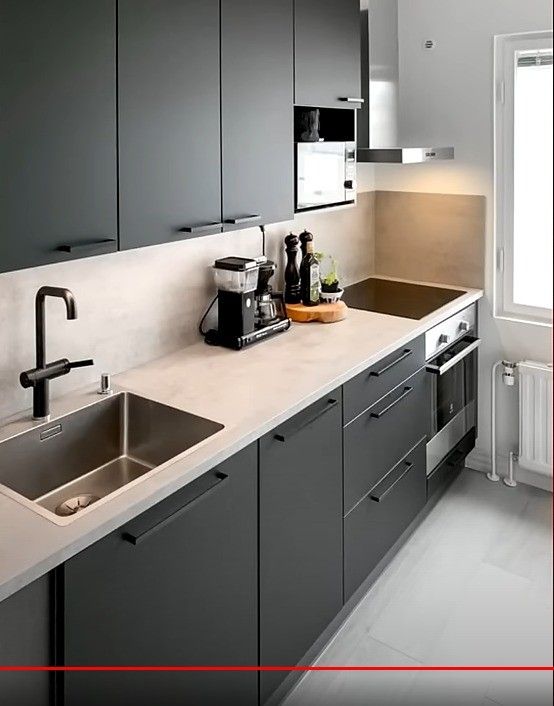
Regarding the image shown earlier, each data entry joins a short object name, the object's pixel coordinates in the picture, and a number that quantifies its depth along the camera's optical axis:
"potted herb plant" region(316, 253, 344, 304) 2.45
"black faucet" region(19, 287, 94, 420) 1.50
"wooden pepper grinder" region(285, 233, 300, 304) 2.48
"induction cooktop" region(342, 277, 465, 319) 2.53
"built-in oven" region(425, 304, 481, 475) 2.46
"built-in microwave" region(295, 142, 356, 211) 2.10
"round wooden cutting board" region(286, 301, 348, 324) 2.36
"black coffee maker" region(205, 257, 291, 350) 2.05
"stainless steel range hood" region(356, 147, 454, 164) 2.44
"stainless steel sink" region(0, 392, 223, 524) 1.49
